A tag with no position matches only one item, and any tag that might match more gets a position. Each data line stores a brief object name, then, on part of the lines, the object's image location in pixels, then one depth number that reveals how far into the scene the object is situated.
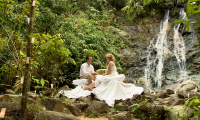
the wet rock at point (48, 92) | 5.28
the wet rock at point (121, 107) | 4.51
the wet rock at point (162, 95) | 6.00
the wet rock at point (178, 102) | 4.26
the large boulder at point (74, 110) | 4.06
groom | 6.24
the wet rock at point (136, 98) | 5.14
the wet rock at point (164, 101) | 4.74
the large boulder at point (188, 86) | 7.12
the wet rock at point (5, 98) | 3.87
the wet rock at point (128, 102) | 4.84
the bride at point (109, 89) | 5.36
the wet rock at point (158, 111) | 3.73
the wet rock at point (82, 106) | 4.39
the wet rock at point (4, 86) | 5.54
